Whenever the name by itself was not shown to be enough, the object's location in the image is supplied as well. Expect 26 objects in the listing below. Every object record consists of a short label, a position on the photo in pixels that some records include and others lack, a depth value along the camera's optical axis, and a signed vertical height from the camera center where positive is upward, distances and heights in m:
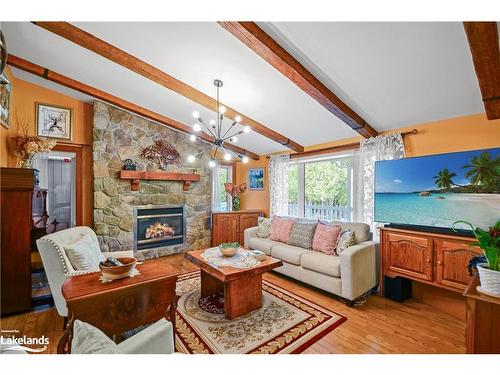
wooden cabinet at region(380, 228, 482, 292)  2.06 -0.71
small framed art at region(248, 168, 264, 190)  5.26 +0.17
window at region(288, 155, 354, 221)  3.74 -0.05
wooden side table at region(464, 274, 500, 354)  1.26 -0.78
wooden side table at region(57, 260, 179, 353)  1.42 -0.80
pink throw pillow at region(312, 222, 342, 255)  3.00 -0.70
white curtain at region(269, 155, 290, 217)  4.59 +0.06
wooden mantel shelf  4.09 +0.17
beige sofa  2.51 -0.98
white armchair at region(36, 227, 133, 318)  1.80 -0.64
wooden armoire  2.30 -0.56
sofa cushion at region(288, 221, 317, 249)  3.32 -0.73
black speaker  2.59 -1.18
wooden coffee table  2.20 -1.00
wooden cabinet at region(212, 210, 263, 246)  4.79 -0.84
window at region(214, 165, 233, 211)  5.49 -0.03
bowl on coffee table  2.63 -0.74
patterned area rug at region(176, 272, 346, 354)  1.83 -1.30
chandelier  2.58 +0.89
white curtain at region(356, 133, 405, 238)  2.95 +0.36
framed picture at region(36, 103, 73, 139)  3.48 +1.02
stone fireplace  3.92 -0.09
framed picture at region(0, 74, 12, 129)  2.77 +1.04
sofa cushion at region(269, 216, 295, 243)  3.66 -0.71
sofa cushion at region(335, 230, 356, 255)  2.85 -0.70
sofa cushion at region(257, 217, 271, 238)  4.04 -0.76
